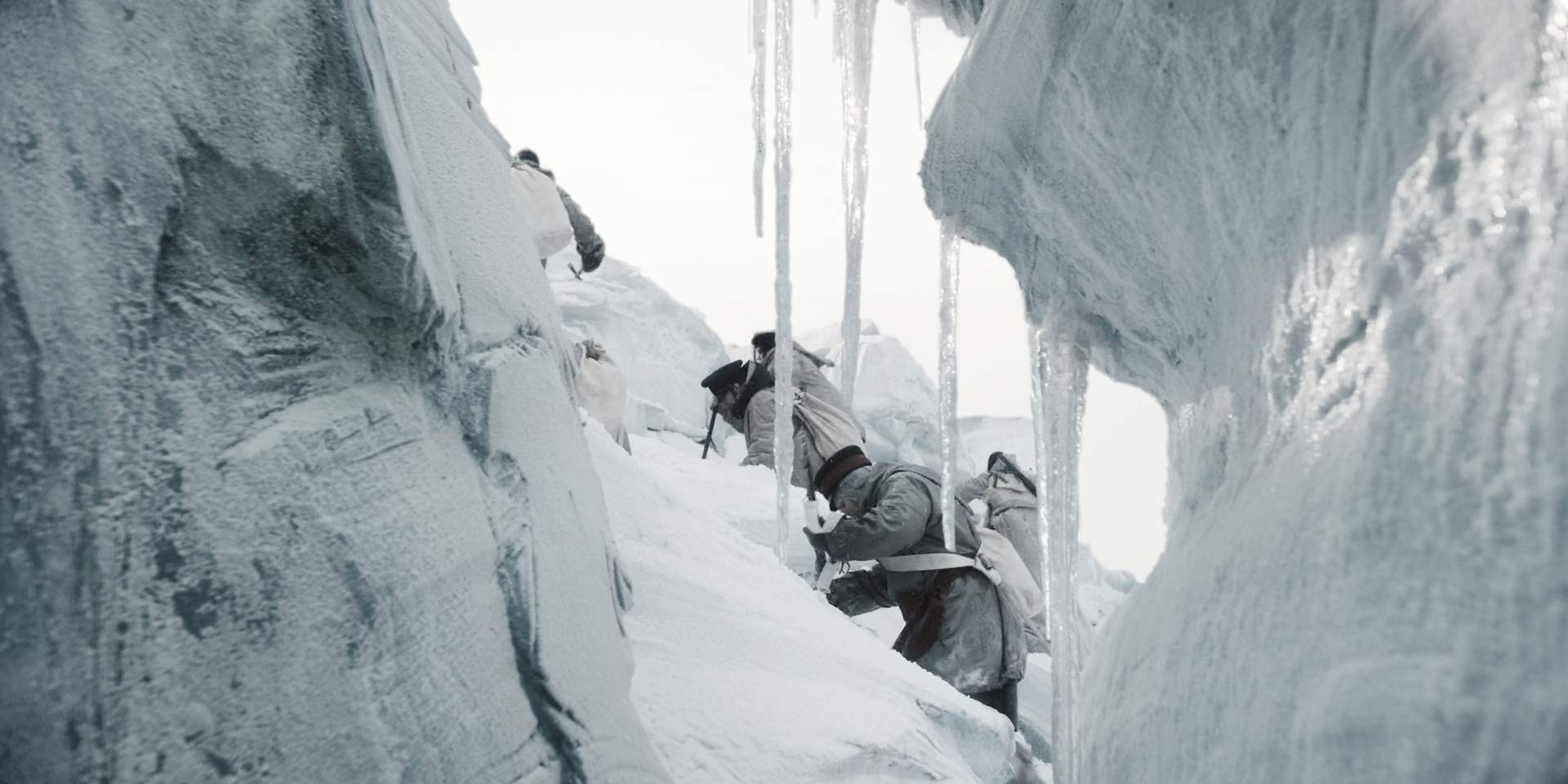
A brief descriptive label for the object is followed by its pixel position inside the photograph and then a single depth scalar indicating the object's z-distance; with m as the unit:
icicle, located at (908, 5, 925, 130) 3.38
